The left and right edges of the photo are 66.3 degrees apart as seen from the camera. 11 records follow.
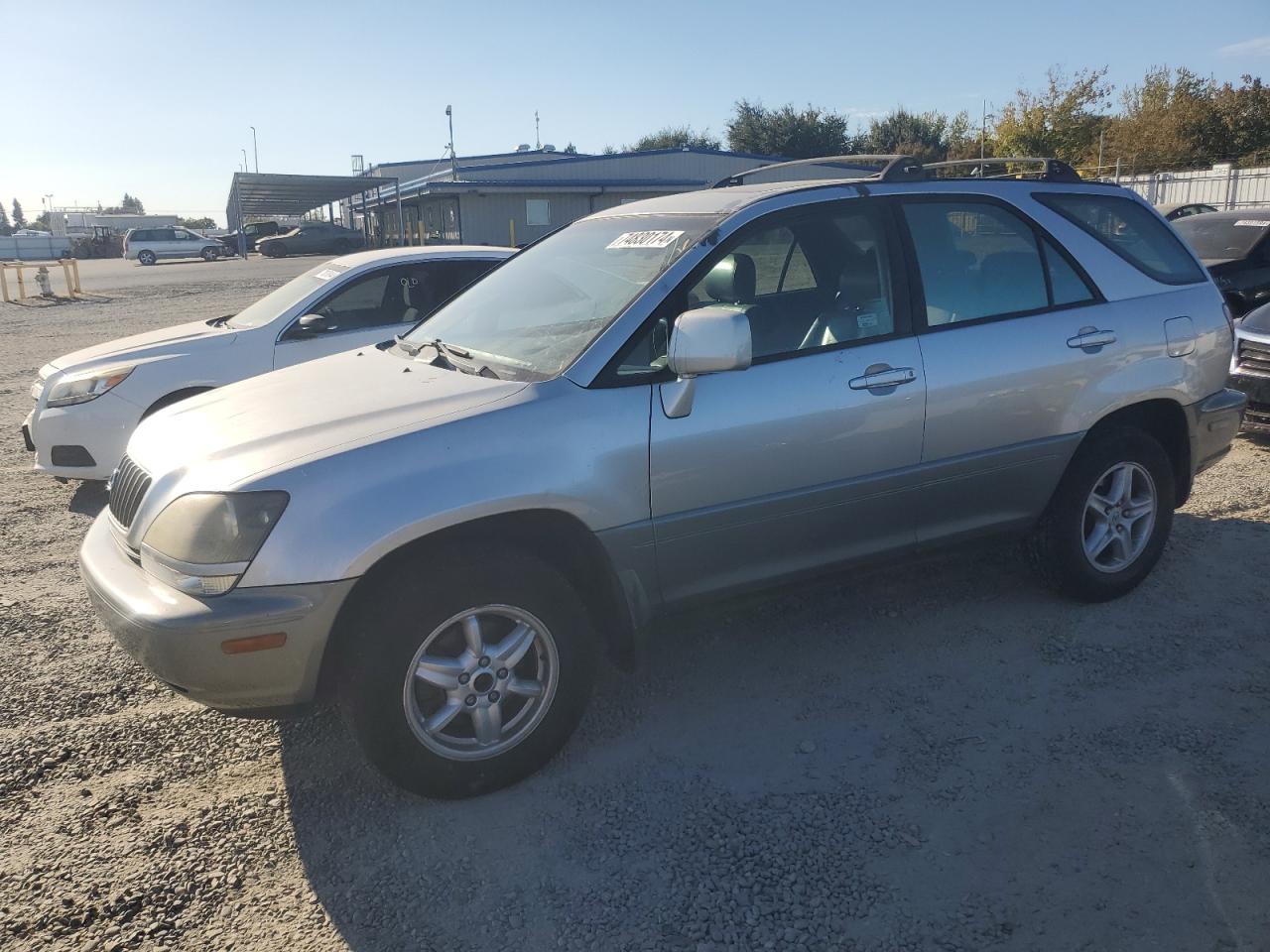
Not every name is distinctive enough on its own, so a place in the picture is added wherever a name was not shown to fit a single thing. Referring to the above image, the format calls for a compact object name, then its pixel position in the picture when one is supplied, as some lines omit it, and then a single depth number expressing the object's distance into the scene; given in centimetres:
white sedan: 632
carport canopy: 3906
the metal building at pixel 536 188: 3800
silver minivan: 4875
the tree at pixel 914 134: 5609
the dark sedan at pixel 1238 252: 877
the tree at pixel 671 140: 7806
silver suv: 288
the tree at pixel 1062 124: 3906
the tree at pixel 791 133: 6088
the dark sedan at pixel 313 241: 4694
